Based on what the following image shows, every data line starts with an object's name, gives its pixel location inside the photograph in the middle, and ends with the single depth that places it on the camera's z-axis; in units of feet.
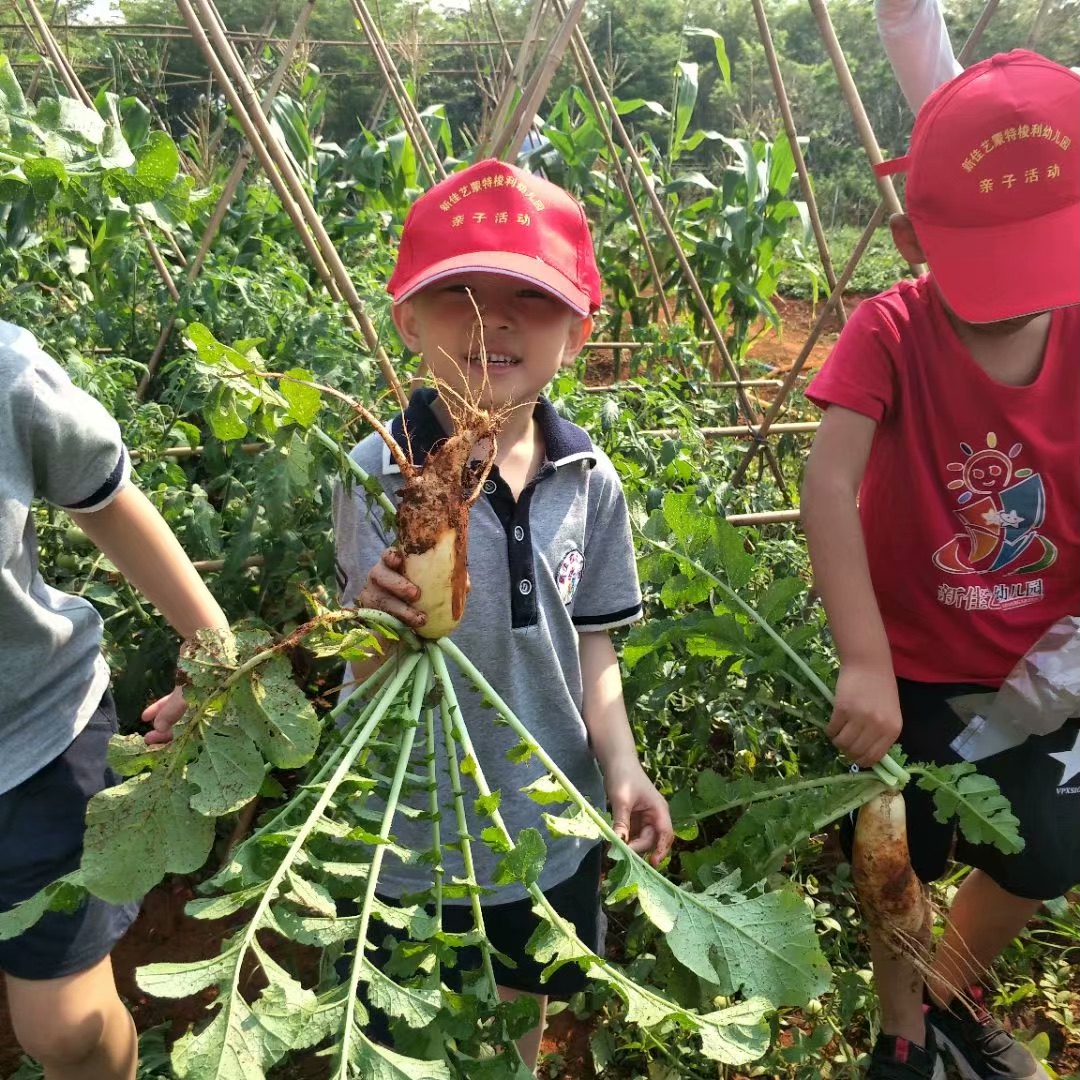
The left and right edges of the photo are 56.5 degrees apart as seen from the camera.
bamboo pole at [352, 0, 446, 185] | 14.85
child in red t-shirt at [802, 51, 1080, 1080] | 4.93
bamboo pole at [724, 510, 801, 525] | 8.13
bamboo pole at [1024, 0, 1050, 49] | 7.68
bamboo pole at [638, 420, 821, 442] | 9.96
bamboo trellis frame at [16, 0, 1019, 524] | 7.42
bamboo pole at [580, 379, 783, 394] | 9.91
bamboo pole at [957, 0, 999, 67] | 7.75
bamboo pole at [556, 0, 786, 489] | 10.96
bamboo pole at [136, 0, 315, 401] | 10.58
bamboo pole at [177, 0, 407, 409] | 7.81
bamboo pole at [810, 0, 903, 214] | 7.43
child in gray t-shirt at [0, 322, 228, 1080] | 4.28
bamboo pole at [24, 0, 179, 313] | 12.49
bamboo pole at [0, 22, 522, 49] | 20.01
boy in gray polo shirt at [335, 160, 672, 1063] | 4.56
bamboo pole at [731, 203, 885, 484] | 8.71
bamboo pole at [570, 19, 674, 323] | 13.87
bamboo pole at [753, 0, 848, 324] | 9.66
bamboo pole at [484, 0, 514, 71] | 18.90
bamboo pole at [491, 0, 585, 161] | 7.04
